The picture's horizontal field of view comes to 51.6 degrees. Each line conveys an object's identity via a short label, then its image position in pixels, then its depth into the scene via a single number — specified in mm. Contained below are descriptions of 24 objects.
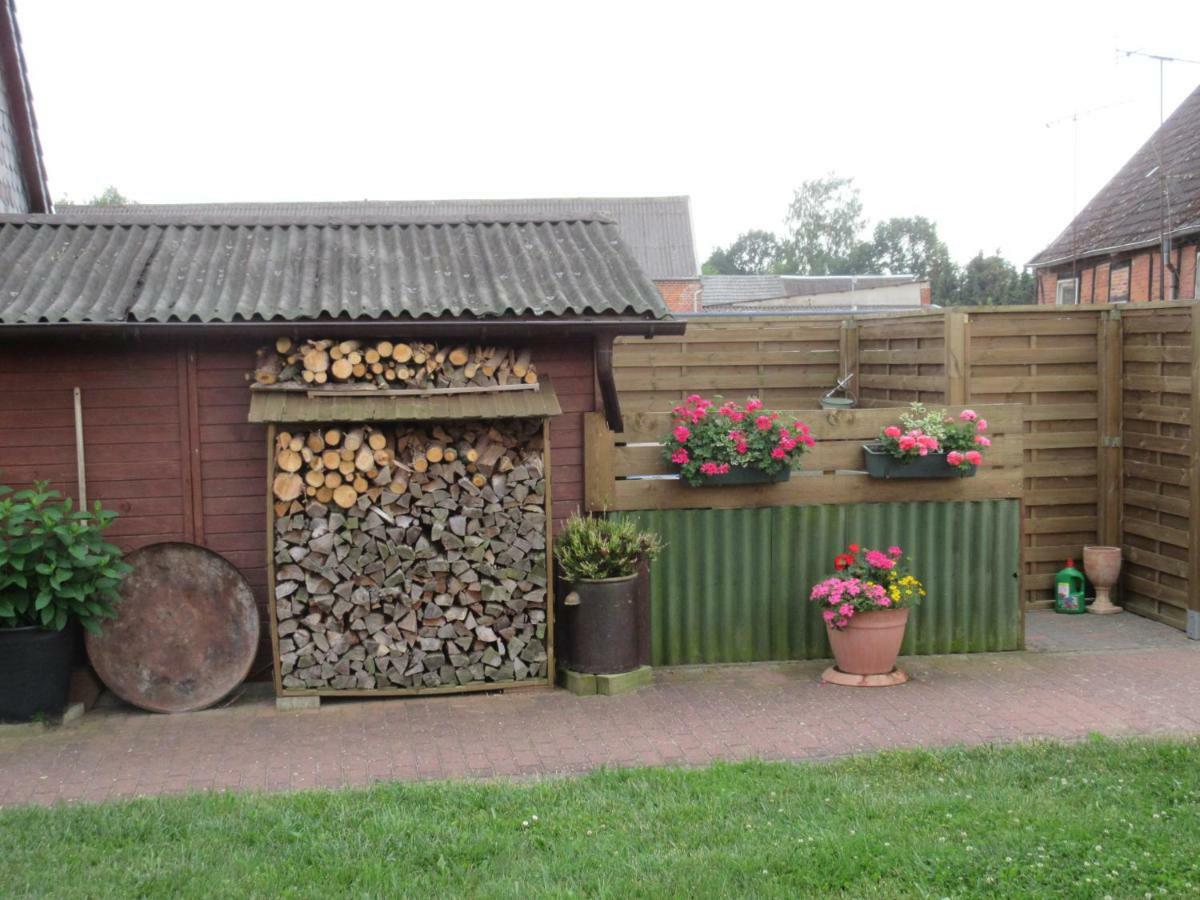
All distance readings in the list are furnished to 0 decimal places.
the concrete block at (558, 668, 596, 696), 8039
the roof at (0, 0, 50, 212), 11828
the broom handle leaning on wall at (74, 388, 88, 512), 7961
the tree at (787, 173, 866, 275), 74750
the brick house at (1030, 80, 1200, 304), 16984
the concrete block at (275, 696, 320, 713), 7793
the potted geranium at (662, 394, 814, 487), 8477
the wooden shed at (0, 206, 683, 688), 7730
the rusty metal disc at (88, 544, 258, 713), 7746
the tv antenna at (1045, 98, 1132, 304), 16734
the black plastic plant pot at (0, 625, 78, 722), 7309
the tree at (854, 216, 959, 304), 73812
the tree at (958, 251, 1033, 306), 50112
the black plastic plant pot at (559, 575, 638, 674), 8016
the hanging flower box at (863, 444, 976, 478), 8758
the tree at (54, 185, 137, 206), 62988
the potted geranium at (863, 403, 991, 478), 8664
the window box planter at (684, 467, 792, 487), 8555
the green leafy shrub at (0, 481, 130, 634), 7207
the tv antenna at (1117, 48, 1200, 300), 15448
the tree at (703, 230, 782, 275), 85688
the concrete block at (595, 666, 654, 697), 8000
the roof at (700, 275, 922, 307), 50891
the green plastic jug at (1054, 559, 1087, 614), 10688
